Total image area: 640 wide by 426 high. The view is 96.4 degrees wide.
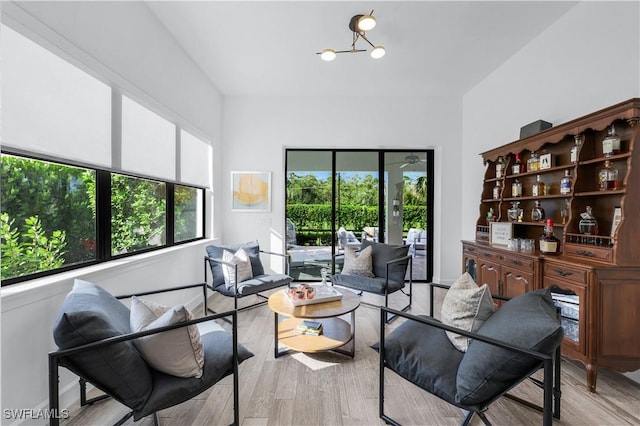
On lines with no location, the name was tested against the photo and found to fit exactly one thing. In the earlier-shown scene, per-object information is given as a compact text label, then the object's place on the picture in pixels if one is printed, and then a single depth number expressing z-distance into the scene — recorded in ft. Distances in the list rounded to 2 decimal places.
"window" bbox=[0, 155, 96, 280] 5.28
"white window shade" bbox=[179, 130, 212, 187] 11.16
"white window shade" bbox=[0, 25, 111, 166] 4.83
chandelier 8.20
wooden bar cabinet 6.53
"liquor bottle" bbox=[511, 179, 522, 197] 10.36
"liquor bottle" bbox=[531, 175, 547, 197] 9.42
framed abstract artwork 15.12
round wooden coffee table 7.55
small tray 8.14
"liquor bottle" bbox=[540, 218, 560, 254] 8.46
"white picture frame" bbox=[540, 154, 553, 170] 8.99
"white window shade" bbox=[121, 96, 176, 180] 7.74
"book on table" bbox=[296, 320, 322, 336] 8.20
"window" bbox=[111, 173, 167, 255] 8.00
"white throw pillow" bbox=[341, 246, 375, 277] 11.98
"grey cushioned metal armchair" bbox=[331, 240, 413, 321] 11.00
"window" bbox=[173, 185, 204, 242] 11.53
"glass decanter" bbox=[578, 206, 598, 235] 7.51
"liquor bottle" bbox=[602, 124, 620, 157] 6.99
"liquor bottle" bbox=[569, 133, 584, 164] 7.83
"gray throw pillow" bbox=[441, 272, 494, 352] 5.58
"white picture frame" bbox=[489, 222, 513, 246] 10.25
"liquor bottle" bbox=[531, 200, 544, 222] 9.55
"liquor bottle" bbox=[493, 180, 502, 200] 11.37
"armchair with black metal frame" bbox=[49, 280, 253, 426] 3.98
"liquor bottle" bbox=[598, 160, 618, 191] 7.10
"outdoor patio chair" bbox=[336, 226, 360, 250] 15.94
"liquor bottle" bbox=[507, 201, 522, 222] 10.44
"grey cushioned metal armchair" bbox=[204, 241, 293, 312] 10.50
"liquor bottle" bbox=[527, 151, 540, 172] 9.56
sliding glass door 15.83
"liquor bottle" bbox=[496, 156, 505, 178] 11.18
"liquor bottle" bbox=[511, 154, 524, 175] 10.31
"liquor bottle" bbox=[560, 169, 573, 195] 8.15
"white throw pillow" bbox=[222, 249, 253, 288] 10.64
